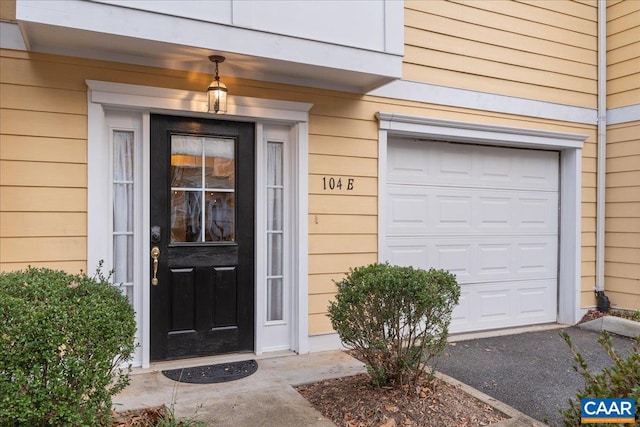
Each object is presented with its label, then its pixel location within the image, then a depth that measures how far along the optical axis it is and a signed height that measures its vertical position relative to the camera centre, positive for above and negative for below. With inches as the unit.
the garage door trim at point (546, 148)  184.1 +26.3
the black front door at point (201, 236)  151.9 -9.8
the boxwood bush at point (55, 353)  77.3 -25.8
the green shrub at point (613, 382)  70.6 -27.0
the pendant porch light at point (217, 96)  145.8 +35.6
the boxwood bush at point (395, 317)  117.8 -28.5
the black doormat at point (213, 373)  140.2 -52.6
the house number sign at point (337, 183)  172.4 +9.6
